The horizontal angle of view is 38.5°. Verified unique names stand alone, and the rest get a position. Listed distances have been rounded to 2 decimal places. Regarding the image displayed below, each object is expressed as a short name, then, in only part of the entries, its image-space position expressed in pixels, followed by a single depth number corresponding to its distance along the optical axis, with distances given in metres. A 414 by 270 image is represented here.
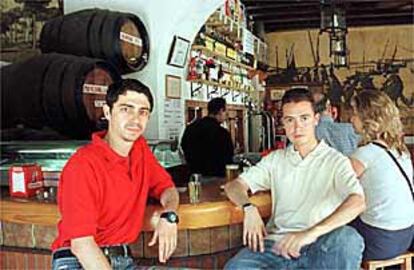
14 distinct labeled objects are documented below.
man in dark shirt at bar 4.70
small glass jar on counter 2.48
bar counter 2.39
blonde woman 2.50
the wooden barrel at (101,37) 3.25
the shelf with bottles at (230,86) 5.61
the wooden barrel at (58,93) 2.91
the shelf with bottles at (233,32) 6.18
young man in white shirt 2.19
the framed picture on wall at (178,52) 4.15
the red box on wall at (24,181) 2.63
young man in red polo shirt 1.99
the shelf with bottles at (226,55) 5.72
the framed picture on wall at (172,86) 4.16
